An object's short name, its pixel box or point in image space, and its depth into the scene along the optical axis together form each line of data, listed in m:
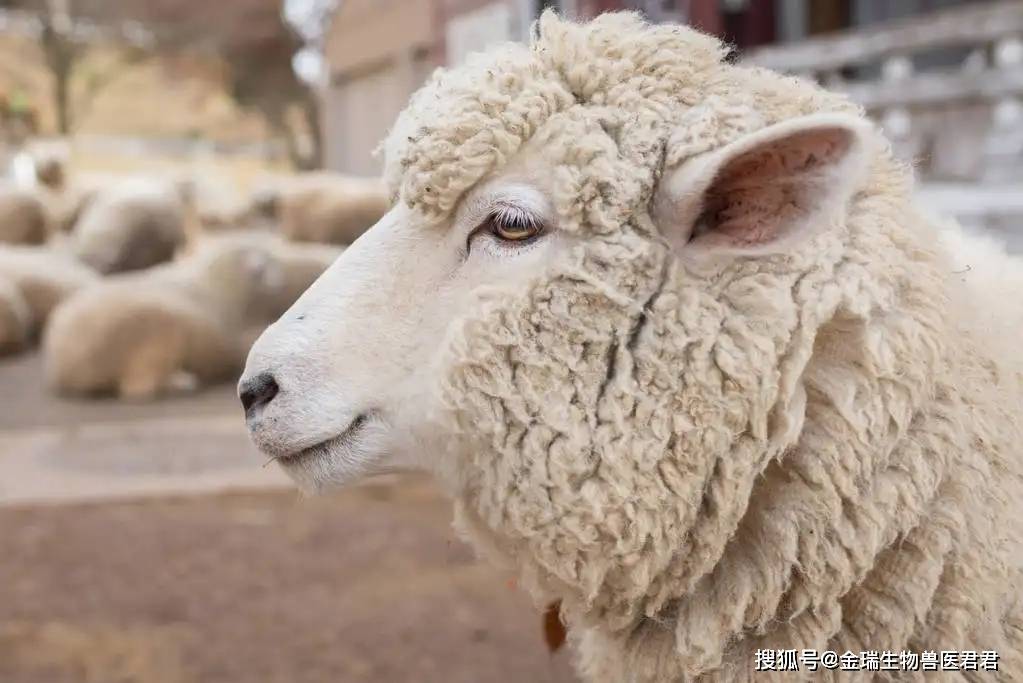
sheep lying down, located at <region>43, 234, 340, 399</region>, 5.79
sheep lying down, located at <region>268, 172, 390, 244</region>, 7.79
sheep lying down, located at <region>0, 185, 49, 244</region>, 9.22
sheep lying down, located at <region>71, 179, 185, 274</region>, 8.47
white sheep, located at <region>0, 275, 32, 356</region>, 6.92
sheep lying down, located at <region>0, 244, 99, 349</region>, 7.38
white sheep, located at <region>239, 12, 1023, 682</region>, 1.14
